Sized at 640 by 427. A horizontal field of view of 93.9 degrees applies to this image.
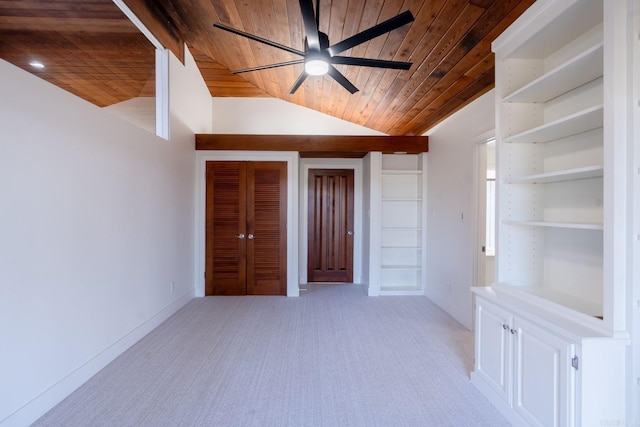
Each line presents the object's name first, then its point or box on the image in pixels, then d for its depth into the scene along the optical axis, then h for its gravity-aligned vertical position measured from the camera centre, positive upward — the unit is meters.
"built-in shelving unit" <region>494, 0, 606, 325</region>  1.61 +0.33
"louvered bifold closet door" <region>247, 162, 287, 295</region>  4.42 -0.21
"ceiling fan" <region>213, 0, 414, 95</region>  1.76 +1.14
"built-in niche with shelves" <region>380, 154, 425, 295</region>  4.68 -0.13
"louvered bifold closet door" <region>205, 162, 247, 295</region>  4.41 -0.23
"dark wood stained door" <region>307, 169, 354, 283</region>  5.29 -0.18
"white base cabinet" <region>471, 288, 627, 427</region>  1.33 -0.78
